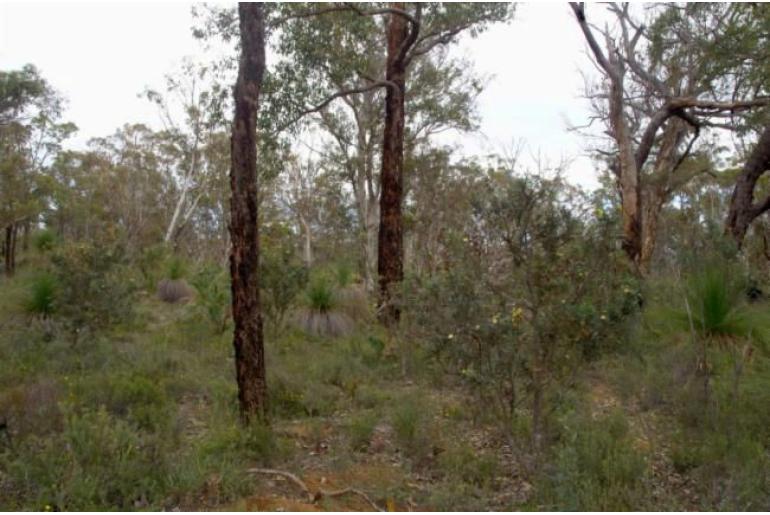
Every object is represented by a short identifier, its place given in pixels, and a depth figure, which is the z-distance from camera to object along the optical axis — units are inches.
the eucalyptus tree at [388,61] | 392.5
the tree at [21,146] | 669.3
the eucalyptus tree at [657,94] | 473.4
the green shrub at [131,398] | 236.2
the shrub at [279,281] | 408.2
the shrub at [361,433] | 232.7
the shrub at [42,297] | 390.0
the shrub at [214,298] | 428.1
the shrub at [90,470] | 172.1
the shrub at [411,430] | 223.3
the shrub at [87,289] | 354.3
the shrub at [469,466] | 202.2
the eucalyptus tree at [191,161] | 1096.8
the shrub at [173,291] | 572.7
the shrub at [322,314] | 447.5
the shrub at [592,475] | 171.9
